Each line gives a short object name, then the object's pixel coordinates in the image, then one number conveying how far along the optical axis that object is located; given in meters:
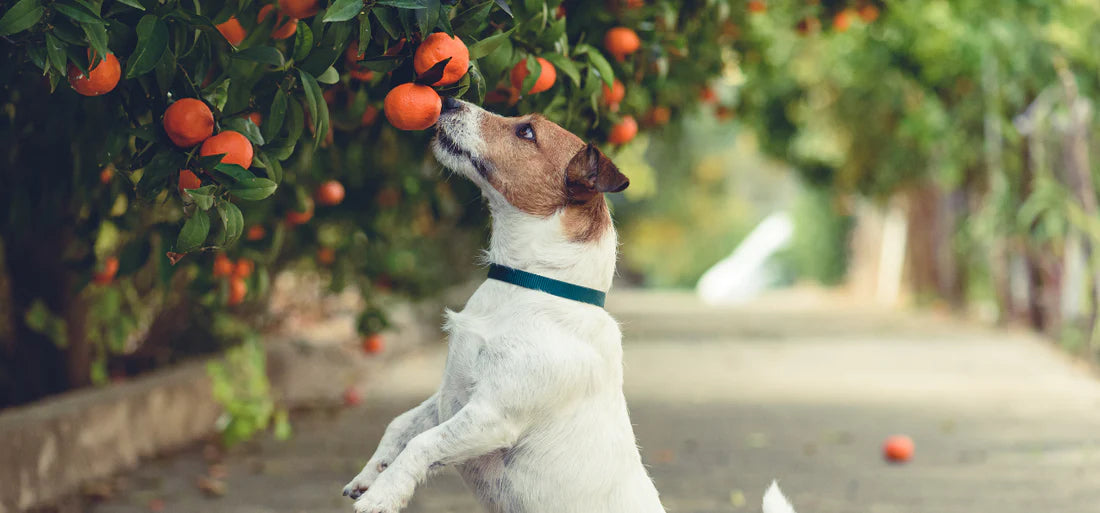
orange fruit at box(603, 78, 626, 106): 4.40
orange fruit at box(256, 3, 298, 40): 3.56
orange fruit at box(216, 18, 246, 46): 3.60
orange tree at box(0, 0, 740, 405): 3.05
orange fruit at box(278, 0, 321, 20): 3.15
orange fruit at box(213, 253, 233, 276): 5.18
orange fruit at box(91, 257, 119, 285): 5.62
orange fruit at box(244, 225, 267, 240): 5.00
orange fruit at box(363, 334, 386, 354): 7.91
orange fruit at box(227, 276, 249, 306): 5.65
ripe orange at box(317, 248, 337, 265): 6.79
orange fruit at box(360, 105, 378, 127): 4.76
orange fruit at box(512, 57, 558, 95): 3.69
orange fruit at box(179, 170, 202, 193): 3.15
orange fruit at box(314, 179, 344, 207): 5.35
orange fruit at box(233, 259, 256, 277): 5.48
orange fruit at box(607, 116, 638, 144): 4.70
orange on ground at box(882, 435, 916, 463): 7.52
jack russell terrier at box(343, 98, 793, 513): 3.15
